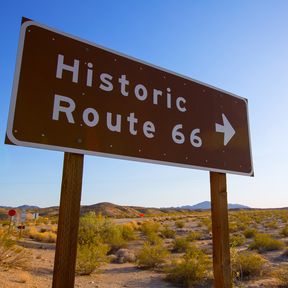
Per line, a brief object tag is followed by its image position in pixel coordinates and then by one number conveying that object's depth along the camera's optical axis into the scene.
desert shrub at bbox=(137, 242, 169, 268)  11.67
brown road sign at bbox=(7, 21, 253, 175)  1.92
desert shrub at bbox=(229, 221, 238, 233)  23.49
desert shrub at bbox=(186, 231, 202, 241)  18.14
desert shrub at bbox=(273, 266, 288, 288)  8.61
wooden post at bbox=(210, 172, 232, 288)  2.70
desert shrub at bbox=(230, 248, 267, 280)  10.07
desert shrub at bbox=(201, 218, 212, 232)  26.50
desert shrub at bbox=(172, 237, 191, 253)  14.95
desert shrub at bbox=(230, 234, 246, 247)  15.46
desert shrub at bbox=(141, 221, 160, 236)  21.48
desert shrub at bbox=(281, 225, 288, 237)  19.92
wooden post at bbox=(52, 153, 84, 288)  1.89
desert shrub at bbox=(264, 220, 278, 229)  25.41
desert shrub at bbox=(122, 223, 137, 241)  19.17
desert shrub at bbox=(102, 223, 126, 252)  16.00
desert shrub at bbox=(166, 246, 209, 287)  9.48
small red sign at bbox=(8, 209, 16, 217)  17.10
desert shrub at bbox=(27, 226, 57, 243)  18.38
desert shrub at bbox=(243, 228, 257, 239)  19.78
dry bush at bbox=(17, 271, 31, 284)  8.15
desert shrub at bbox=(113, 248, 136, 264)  12.88
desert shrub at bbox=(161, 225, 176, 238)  20.98
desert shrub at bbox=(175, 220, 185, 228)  27.88
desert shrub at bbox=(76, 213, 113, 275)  10.53
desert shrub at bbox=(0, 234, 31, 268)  9.74
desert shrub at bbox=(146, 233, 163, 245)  17.08
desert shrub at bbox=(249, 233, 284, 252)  14.95
